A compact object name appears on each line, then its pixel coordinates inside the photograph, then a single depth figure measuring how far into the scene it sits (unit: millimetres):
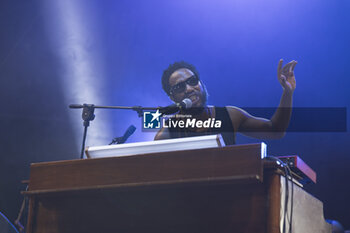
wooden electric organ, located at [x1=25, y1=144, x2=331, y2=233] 2584
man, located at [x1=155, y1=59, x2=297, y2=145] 4545
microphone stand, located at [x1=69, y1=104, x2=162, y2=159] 4848
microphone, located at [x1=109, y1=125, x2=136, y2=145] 4797
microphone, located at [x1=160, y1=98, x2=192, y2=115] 3805
